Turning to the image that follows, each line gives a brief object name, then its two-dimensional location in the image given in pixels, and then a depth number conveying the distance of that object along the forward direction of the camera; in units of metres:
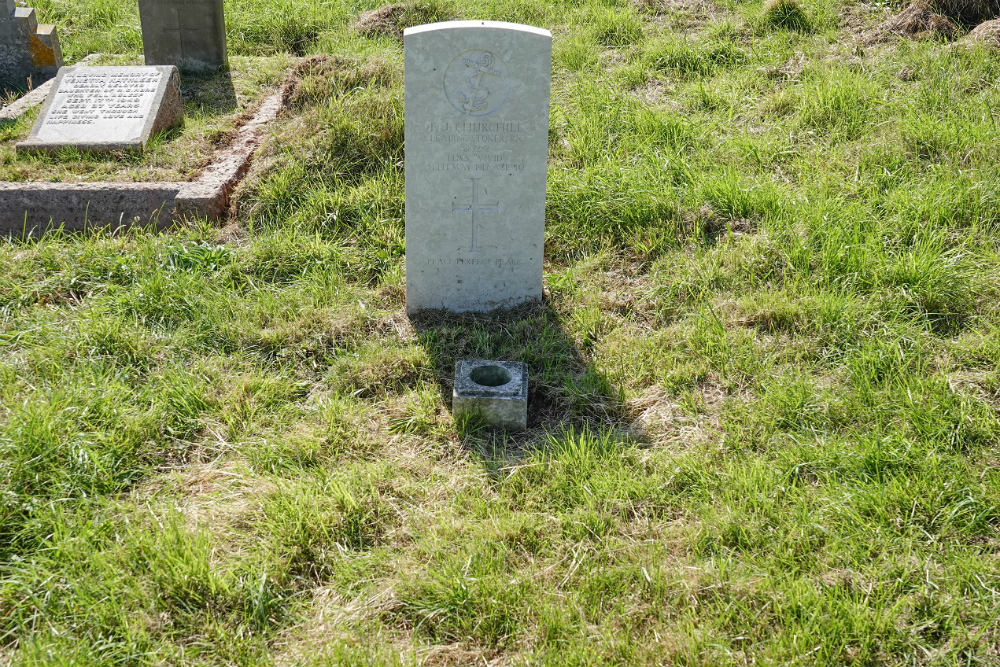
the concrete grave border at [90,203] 4.72
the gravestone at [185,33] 6.71
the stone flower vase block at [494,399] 3.18
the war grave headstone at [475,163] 3.48
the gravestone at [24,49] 6.78
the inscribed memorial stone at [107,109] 5.36
